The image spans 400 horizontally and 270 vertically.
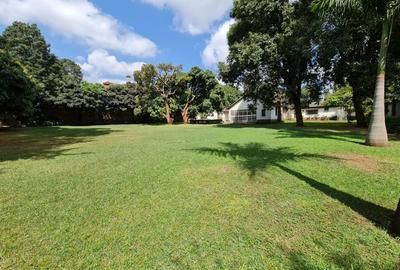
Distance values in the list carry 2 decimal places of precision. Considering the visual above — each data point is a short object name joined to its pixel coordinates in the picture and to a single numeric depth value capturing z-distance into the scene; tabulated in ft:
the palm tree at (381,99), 31.04
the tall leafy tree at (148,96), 116.26
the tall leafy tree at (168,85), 116.57
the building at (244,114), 140.46
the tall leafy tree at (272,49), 61.62
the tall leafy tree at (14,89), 54.65
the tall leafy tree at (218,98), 126.31
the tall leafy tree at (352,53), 53.42
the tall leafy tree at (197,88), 122.83
